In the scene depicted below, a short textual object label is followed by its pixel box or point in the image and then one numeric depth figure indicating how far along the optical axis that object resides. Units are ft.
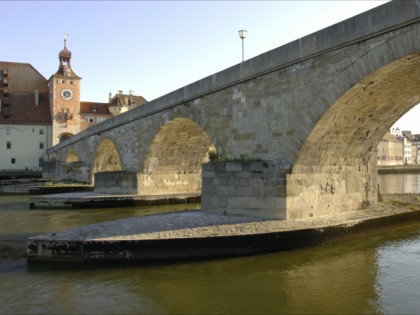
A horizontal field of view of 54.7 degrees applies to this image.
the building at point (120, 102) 195.21
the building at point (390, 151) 250.33
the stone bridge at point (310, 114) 26.78
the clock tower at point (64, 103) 172.86
